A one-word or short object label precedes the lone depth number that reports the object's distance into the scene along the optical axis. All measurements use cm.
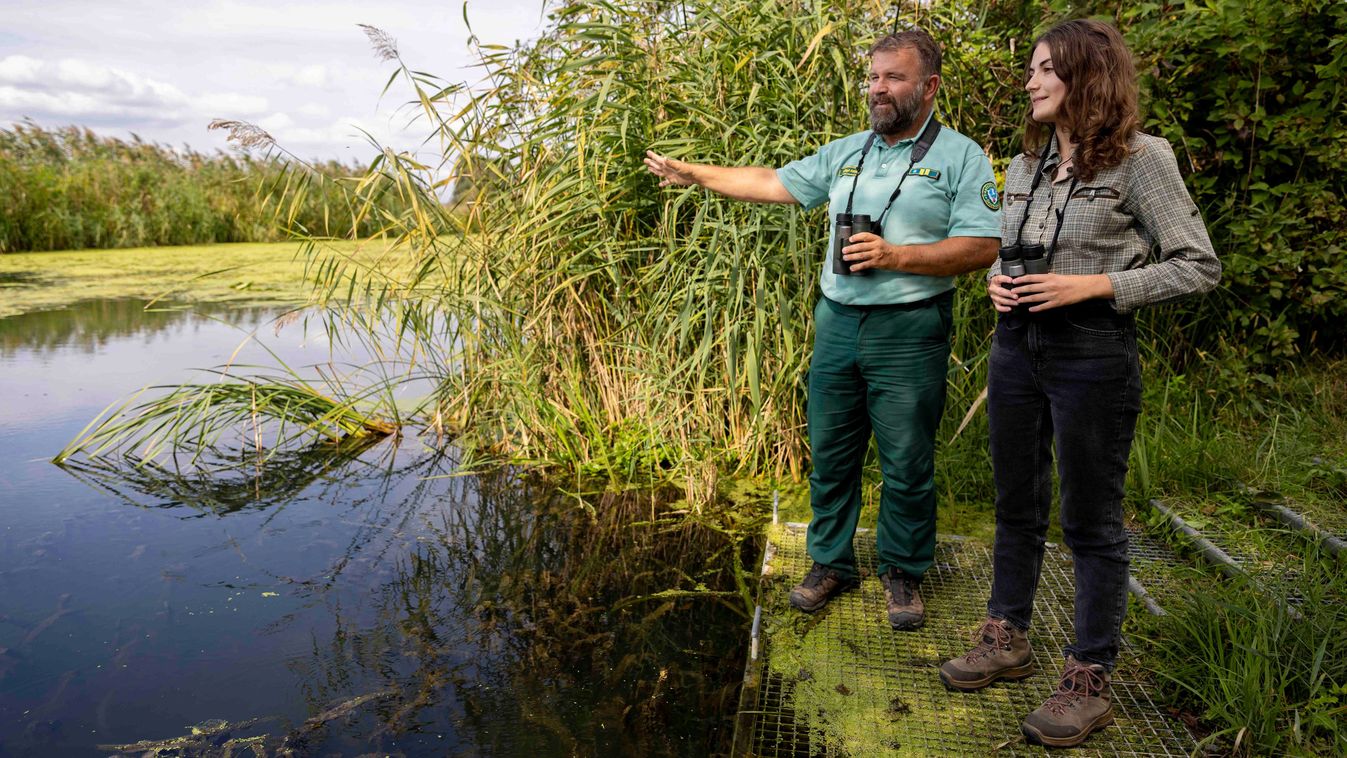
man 223
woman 171
